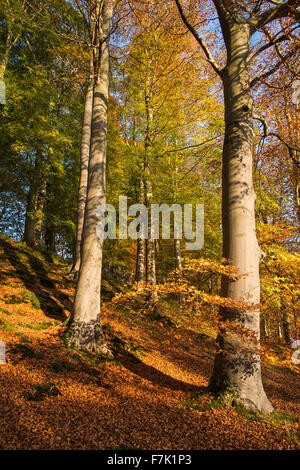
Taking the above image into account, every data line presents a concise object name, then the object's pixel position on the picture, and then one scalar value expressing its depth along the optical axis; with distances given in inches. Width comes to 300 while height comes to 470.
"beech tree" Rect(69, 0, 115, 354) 186.7
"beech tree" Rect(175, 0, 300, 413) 136.5
